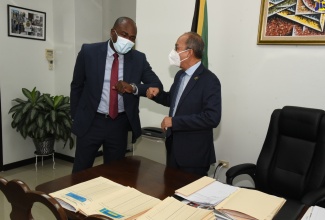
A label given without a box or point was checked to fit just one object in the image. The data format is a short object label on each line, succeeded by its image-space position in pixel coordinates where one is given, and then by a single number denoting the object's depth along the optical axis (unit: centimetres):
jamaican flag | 263
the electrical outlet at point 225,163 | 286
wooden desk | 139
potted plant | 354
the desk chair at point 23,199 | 89
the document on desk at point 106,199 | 113
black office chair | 190
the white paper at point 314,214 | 115
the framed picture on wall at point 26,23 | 358
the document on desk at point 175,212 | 109
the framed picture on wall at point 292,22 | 229
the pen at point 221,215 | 114
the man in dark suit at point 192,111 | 188
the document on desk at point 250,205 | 113
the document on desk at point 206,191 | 127
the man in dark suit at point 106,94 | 212
